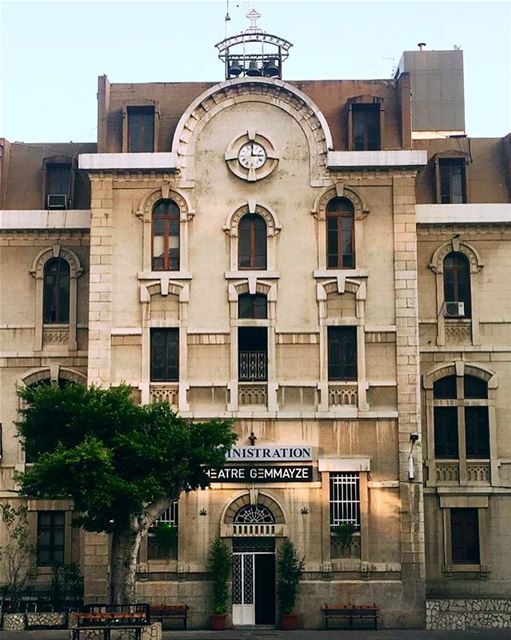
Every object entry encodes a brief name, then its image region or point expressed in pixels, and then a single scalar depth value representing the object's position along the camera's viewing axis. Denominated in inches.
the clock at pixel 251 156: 1482.5
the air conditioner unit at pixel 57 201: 1600.6
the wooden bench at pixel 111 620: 1183.6
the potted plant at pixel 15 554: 1450.5
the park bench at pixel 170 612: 1386.6
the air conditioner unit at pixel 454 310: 1549.0
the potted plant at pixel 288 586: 1381.6
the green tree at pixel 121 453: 1168.2
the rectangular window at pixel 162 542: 1413.6
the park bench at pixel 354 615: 1384.1
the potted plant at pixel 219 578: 1385.3
